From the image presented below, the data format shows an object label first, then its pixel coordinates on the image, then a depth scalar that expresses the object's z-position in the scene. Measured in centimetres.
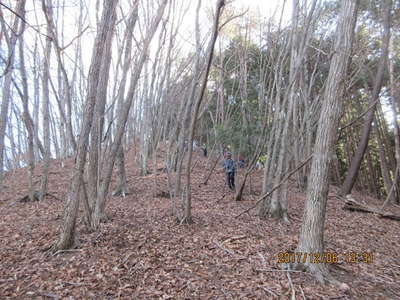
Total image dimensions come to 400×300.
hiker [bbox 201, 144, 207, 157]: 1678
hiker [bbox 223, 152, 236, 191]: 866
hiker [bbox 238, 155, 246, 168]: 973
